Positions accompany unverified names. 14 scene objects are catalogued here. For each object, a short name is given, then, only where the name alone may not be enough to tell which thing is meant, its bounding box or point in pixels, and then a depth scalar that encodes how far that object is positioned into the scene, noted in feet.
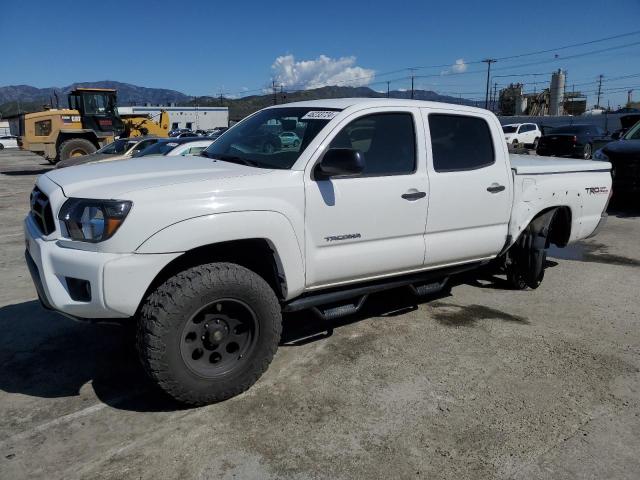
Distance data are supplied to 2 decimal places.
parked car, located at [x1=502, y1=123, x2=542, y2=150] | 93.20
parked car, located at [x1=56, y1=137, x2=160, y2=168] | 47.75
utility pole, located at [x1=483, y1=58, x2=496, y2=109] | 215.31
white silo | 261.32
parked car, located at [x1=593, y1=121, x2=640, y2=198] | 31.94
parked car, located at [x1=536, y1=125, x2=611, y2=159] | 67.97
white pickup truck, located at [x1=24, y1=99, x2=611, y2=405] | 9.71
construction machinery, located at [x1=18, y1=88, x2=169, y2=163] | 70.95
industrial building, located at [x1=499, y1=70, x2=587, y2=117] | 242.17
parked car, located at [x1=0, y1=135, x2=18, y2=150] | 161.52
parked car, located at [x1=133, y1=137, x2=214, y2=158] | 34.24
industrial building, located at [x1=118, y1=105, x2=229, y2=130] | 235.20
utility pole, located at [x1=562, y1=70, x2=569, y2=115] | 260.74
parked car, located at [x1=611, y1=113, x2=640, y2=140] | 49.26
